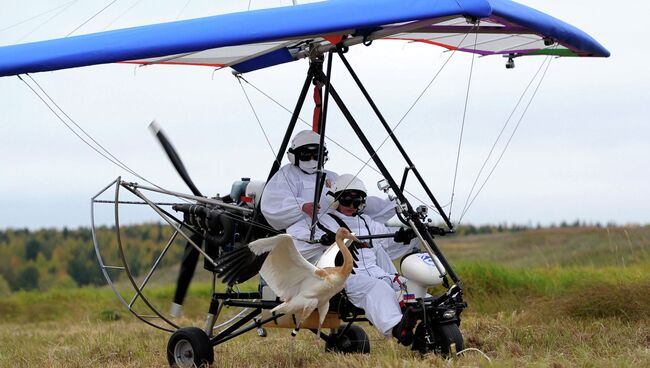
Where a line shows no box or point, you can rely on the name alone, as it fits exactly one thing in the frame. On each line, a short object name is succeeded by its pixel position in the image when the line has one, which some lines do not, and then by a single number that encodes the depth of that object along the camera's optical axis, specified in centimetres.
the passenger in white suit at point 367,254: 1509
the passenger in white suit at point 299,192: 1639
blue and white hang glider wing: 1430
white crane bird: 1467
